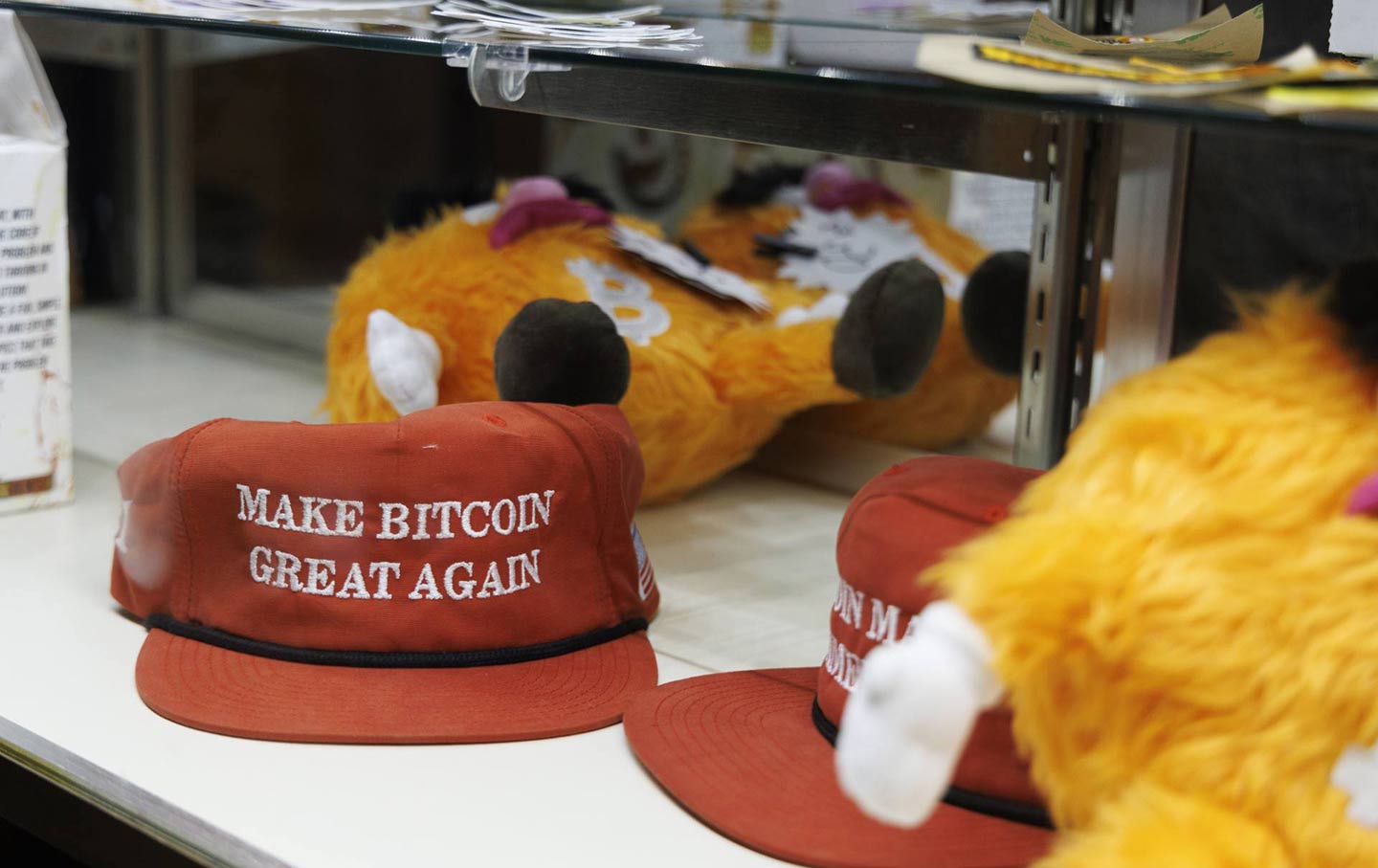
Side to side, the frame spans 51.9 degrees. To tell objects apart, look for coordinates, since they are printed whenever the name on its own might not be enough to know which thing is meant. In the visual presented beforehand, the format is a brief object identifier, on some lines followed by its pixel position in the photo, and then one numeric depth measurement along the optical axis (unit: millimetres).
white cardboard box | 899
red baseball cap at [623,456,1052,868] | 556
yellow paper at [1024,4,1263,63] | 638
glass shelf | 500
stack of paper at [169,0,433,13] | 830
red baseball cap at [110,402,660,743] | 683
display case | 568
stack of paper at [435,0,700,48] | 742
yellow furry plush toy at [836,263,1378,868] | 437
